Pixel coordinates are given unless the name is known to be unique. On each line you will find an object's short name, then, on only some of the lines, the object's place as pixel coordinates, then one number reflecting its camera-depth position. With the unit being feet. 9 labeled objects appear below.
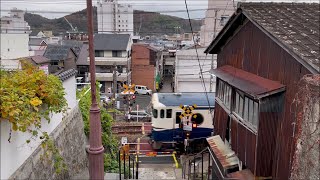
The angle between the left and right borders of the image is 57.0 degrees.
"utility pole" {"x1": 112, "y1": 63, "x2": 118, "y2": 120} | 81.66
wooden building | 19.02
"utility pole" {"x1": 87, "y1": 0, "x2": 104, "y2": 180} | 12.94
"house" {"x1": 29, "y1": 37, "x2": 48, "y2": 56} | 129.50
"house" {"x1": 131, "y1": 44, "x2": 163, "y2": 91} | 130.21
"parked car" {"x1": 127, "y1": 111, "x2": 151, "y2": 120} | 85.17
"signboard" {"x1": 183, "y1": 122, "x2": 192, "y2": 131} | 59.96
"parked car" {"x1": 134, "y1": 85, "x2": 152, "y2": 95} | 125.80
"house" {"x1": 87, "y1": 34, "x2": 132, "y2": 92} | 124.06
